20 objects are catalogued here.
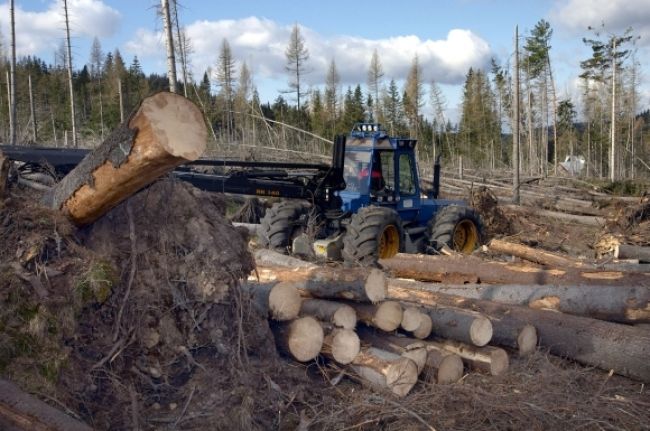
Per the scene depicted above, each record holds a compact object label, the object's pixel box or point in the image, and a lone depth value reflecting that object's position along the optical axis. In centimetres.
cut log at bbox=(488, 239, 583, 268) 915
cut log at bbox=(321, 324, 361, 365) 555
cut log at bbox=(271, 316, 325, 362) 556
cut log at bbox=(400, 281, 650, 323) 652
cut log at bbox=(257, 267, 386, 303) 607
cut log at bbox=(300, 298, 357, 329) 581
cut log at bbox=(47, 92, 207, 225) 415
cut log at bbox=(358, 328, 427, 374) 559
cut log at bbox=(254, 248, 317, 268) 877
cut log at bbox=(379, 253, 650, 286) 712
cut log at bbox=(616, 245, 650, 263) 1104
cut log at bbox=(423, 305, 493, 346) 581
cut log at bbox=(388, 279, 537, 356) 603
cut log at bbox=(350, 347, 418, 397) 529
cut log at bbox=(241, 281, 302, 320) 577
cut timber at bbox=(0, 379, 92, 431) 363
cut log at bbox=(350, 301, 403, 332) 591
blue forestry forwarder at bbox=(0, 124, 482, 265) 990
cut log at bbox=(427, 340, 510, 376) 574
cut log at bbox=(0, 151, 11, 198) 491
